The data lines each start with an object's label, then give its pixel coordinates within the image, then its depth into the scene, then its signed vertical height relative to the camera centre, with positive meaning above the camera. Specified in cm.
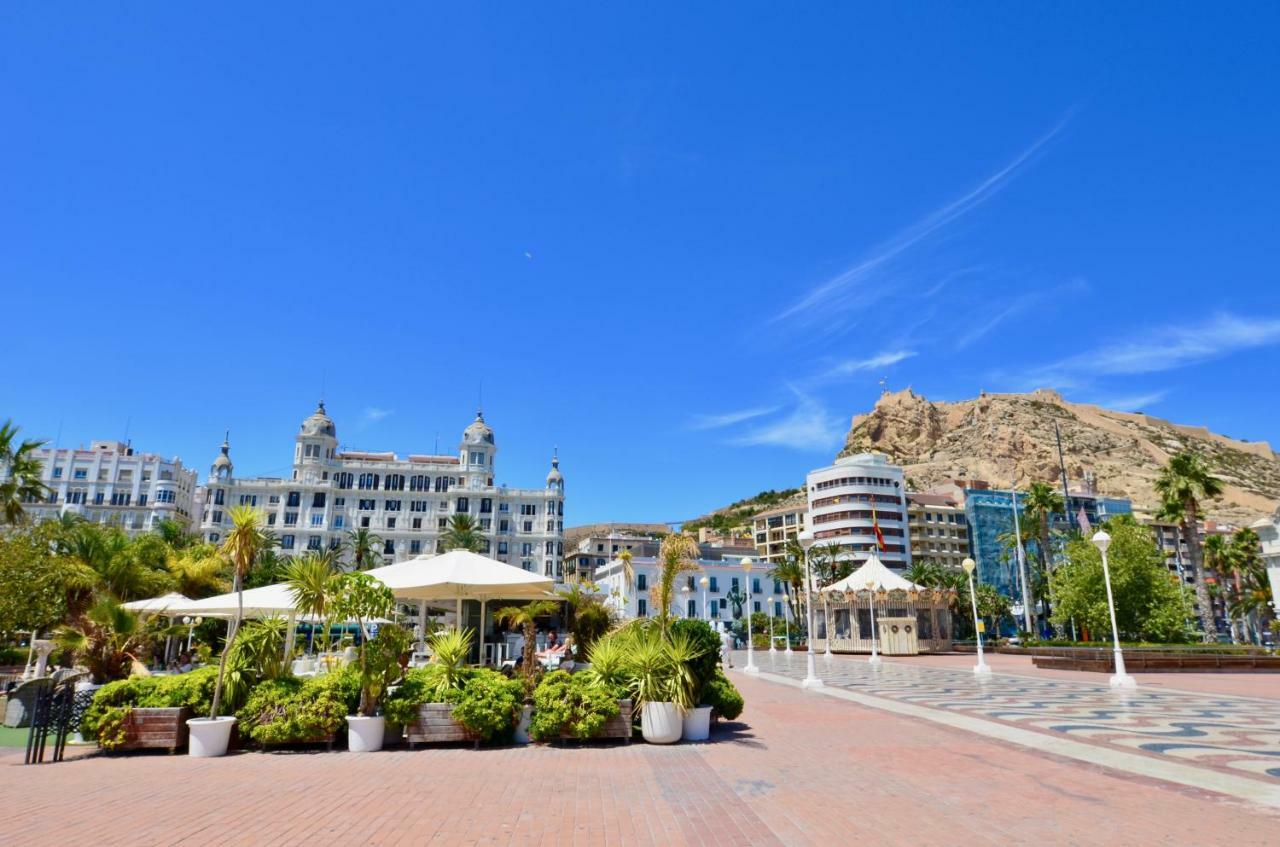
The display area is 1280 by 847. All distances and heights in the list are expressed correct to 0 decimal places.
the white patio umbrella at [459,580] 1166 +29
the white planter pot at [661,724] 1018 -174
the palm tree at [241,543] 1065 +81
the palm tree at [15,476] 2031 +376
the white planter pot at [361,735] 978 -181
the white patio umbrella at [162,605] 1722 -16
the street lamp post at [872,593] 4143 +23
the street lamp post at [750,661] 2777 -252
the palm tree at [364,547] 6575 +491
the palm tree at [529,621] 1150 -40
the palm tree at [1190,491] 4197 +612
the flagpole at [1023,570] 6574 +245
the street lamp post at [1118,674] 1902 -201
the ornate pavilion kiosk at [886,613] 4166 -97
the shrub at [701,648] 1095 -77
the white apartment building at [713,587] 7775 +112
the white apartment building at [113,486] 8594 +1338
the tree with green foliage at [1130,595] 3875 +8
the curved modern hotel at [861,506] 9675 +1218
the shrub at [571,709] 993 -151
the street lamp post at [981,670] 2382 -240
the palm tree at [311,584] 1015 +20
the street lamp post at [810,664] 1870 -186
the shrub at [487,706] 988 -145
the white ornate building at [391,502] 7781 +1043
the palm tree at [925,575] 7050 +211
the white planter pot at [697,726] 1050 -183
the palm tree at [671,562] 1249 +62
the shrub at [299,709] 974 -149
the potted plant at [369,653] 980 -74
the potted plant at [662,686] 1021 -124
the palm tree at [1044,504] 5625 +721
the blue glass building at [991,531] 10756 +963
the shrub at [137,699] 965 -136
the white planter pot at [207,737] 948 -178
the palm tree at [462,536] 7031 +611
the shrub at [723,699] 1117 -155
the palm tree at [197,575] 3616 +115
